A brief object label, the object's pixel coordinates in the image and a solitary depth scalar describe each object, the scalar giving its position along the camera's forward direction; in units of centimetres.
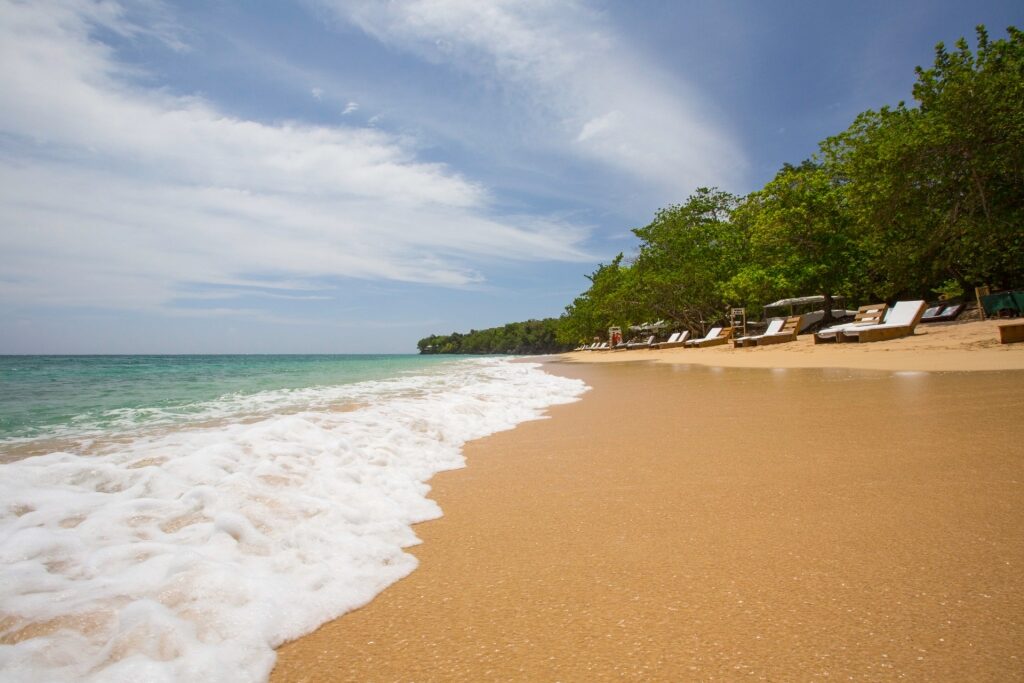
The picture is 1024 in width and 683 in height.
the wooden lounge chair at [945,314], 2075
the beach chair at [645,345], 4317
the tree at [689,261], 3394
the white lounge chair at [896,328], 1384
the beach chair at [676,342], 3569
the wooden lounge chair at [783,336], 1994
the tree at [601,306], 4178
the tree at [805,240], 2358
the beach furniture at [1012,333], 991
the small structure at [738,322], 2769
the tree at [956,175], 1645
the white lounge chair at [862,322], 1538
